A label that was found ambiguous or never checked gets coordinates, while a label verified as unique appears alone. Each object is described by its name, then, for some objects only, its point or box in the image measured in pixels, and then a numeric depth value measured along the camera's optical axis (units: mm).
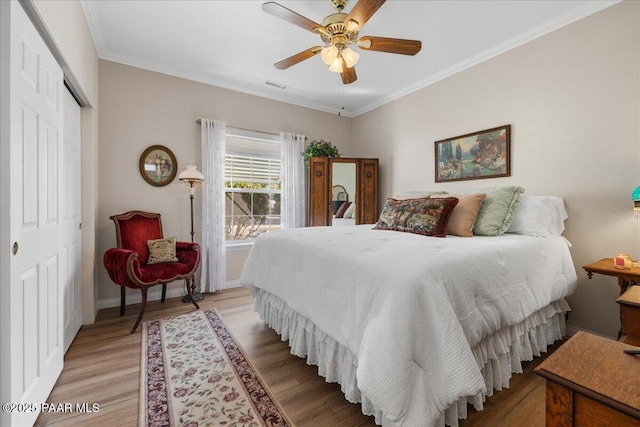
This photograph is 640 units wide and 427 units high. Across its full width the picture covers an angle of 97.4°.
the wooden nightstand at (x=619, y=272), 1832
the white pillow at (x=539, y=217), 2268
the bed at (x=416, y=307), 1145
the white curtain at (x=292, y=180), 4234
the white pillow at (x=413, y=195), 3016
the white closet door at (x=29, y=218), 1150
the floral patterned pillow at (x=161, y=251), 2950
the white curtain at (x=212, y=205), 3605
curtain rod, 3611
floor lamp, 3195
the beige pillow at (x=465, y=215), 2275
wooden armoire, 4160
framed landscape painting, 2920
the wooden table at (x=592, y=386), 627
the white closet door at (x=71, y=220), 2053
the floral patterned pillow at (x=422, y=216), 2225
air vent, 3814
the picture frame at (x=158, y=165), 3303
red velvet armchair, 2518
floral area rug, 1481
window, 3986
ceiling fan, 1843
